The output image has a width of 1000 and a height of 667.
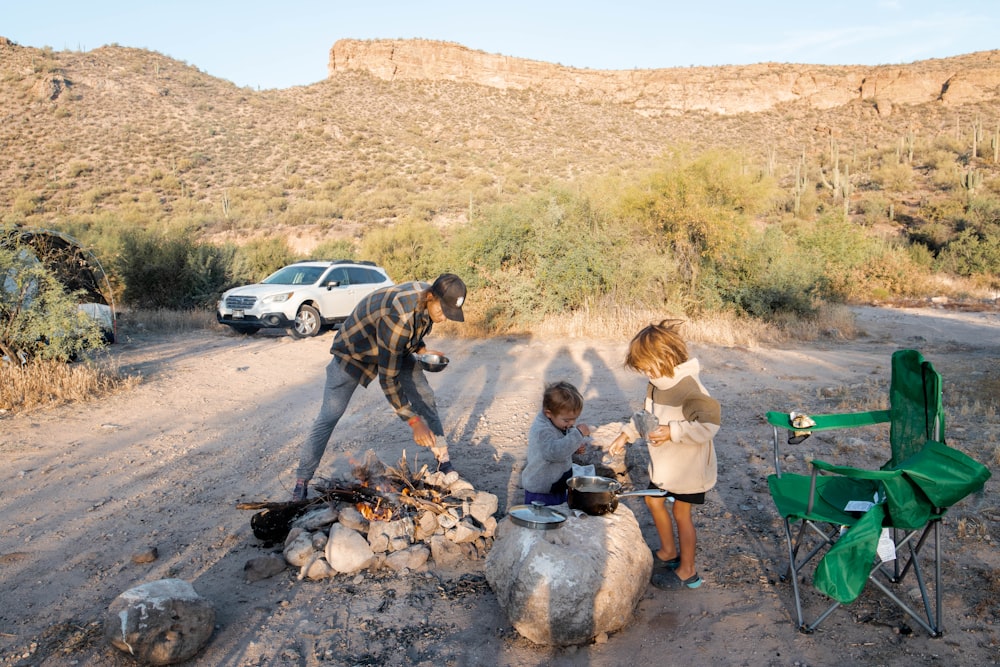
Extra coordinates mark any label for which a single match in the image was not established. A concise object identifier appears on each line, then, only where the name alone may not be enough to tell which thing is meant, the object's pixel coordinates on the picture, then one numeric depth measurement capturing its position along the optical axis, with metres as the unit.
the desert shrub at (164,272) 16.64
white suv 13.88
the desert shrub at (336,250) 23.16
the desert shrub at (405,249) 20.23
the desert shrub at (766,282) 14.54
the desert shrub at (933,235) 26.73
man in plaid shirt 4.41
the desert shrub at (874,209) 31.41
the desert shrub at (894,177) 36.19
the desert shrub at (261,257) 19.30
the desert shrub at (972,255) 23.41
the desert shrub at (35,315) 8.24
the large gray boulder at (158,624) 3.10
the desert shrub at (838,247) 19.94
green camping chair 2.81
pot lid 3.28
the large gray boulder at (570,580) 3.20
